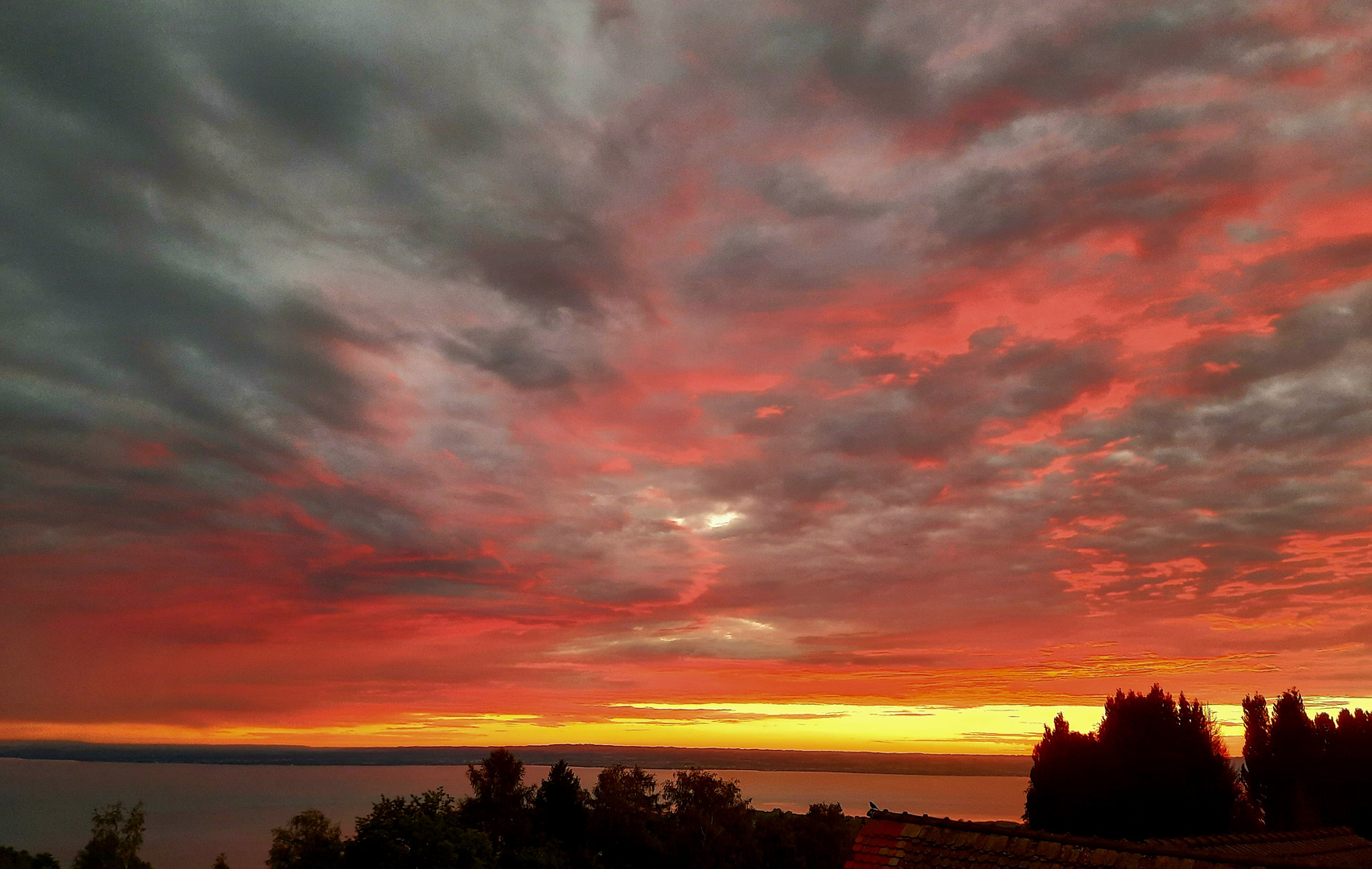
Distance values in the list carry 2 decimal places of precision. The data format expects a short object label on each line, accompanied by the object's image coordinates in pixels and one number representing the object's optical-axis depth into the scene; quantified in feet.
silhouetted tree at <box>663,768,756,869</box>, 267.18
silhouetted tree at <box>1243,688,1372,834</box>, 187.52
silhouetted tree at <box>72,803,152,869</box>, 223.92
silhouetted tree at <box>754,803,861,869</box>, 278.26
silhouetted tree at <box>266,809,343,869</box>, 228.22
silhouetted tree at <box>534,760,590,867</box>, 275.39
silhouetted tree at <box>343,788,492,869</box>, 155.63
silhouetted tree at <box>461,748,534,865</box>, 269.64
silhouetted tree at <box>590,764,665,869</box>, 270.87
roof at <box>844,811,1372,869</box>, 50.57
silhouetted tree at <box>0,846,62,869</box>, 187.93
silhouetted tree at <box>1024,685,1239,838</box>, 175.01
